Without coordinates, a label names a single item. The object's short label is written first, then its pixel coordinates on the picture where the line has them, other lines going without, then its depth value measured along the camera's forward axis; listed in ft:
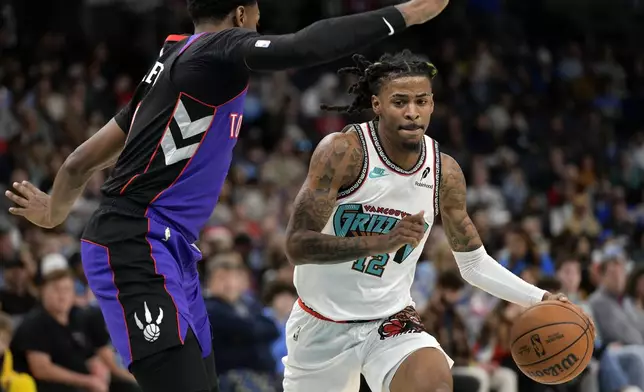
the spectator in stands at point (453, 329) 62.49
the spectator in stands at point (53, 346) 55.52
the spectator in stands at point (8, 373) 54.29
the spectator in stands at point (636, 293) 74.74
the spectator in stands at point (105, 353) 60.18
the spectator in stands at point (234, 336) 58.03
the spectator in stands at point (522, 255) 81.20
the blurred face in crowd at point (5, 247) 73.92
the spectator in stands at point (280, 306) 64.54
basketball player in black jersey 30.14
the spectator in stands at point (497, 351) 65.05
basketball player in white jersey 36.50
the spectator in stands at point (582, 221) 103.81
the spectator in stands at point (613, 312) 72.02
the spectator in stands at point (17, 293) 66.03
